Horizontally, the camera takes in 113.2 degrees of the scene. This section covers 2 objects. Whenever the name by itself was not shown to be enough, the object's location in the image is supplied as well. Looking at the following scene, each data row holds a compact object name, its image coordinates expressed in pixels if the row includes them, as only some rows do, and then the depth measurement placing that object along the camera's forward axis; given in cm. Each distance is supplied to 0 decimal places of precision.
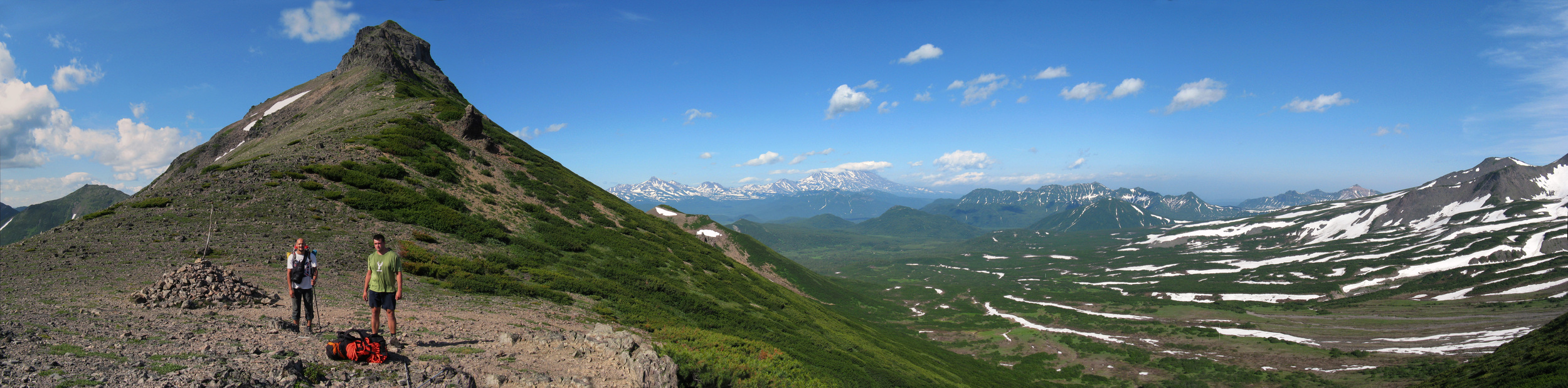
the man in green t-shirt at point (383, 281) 1472
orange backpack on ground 1264
